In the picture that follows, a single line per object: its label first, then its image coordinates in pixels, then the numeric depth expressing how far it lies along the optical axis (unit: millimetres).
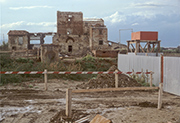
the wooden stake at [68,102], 6544
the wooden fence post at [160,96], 7752
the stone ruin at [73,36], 47531
